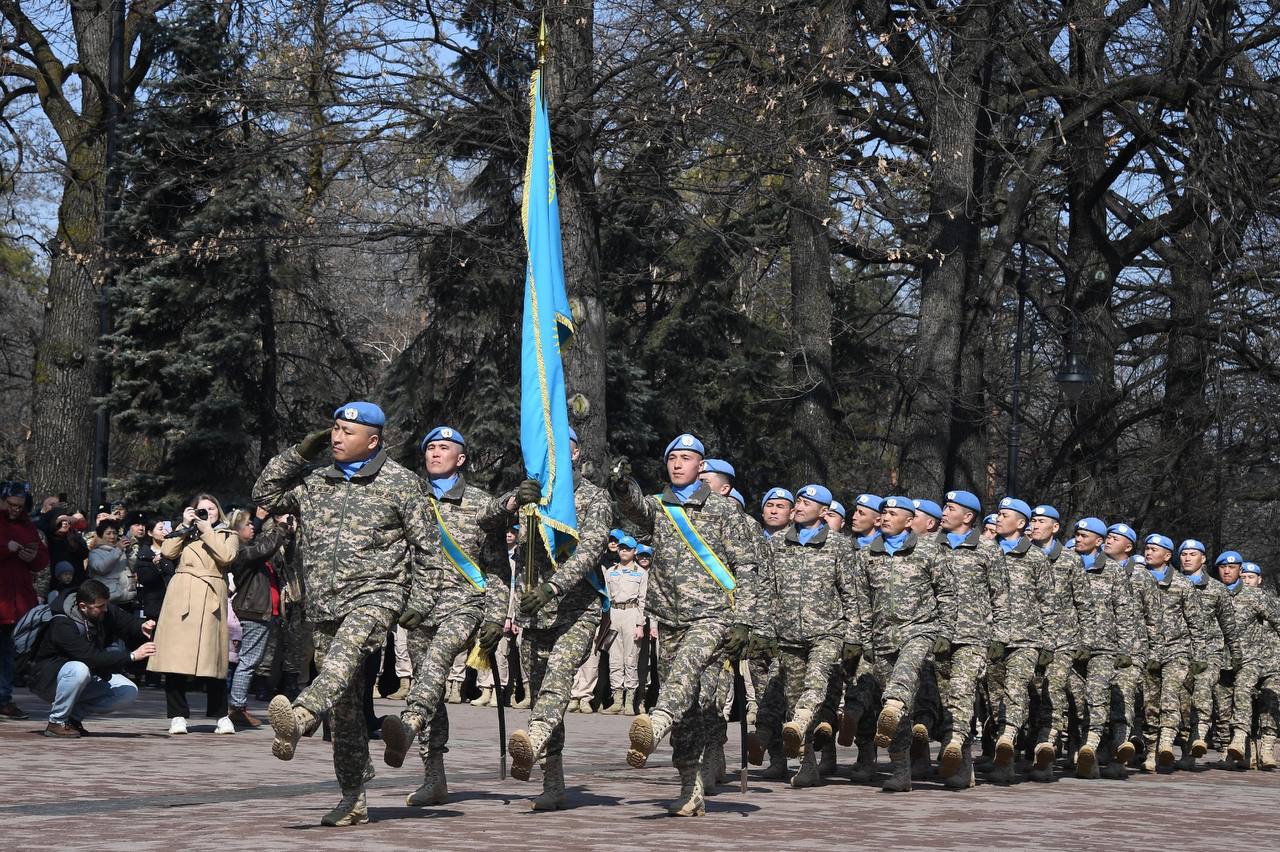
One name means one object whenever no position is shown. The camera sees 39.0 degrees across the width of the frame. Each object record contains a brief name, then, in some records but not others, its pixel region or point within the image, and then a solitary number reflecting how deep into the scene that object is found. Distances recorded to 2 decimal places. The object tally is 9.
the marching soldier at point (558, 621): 9.96
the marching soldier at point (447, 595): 9.98
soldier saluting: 9.37
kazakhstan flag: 10.44
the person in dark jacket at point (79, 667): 14.27
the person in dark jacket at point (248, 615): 15.84
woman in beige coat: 15.04
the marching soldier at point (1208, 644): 18.12
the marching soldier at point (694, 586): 10.48
